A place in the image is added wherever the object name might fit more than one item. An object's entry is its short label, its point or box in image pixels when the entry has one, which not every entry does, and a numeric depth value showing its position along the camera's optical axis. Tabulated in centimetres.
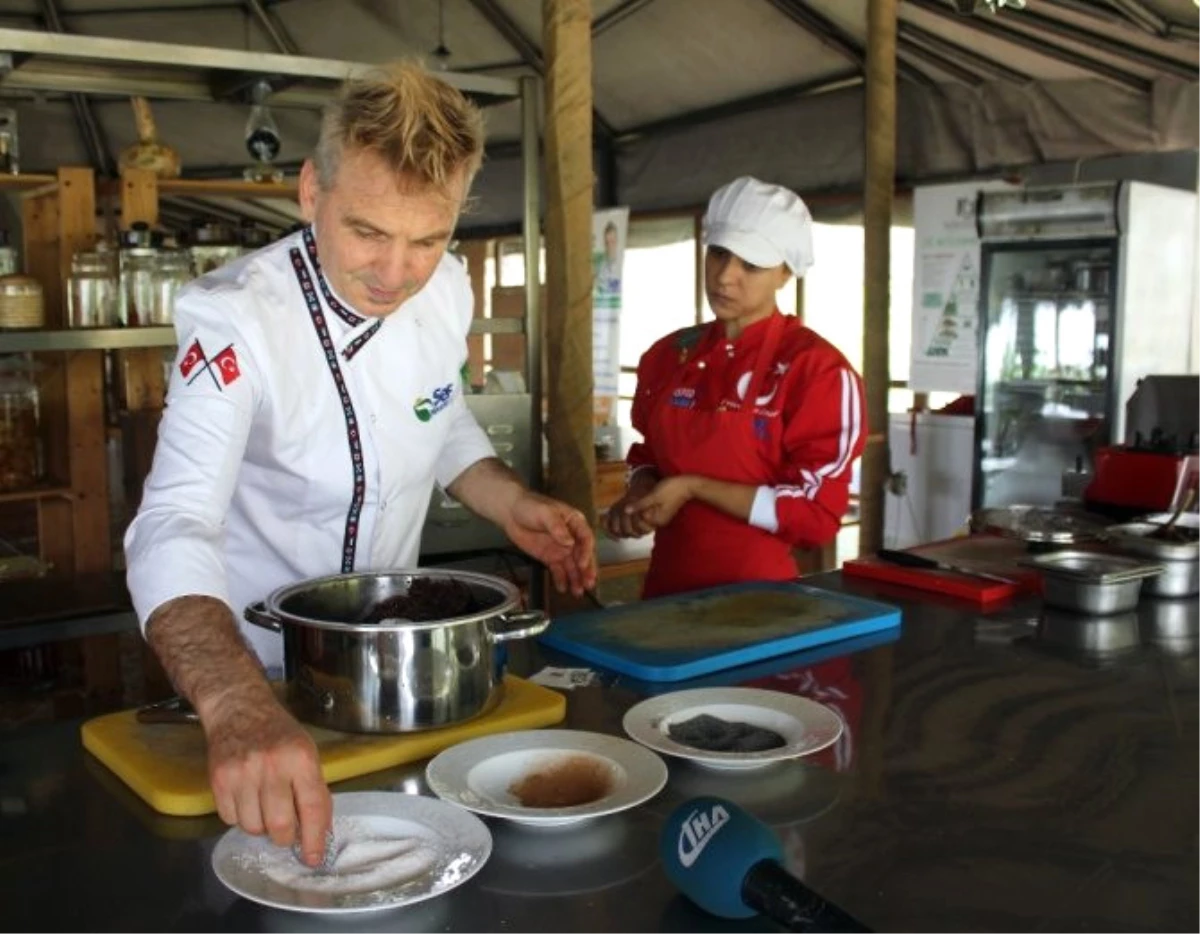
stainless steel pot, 126
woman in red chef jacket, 231
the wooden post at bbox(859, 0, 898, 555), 449
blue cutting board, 165
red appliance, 256
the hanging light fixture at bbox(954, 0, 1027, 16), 323
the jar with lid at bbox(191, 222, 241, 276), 326
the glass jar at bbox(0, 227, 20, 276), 304
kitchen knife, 219
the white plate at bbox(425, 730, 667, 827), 115
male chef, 110
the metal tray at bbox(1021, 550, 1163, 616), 199
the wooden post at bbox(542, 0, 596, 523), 332
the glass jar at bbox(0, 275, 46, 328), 288
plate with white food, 99
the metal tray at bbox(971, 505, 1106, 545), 245
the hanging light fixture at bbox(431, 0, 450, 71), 707
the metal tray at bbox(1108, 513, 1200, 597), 212
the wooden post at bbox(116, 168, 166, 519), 331
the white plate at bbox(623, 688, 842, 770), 130
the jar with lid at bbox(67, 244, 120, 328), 309
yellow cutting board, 121
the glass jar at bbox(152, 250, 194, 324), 303
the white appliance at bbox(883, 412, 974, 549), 609
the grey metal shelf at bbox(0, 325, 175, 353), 269
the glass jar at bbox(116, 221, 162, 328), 302
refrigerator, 515
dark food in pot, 138
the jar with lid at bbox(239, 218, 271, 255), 343
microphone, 92
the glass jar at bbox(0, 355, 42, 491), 321
